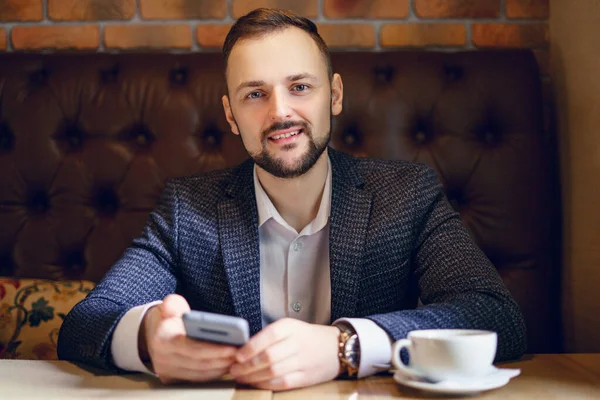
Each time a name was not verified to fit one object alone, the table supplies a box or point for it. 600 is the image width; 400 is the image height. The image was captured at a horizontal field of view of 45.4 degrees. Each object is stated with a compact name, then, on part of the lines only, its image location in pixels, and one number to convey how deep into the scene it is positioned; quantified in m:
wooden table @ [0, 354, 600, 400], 0.74
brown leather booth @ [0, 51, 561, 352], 1.39
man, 1.05
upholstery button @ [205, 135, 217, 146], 1.44
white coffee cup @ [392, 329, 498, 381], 0.71
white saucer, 0.70
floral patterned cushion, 1.29
